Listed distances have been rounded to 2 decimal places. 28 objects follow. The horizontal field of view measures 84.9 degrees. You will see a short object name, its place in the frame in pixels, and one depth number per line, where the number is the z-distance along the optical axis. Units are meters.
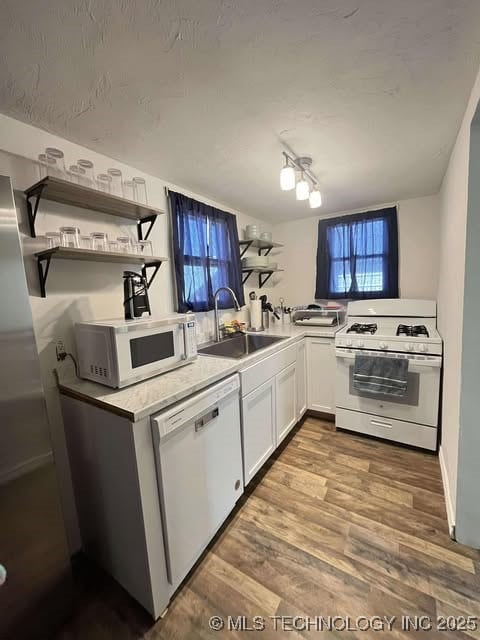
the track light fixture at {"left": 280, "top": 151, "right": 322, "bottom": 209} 1.53
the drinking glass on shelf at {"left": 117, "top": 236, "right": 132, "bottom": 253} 1.54
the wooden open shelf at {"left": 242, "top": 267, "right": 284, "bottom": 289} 2.88
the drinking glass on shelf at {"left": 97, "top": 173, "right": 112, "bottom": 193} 1.52
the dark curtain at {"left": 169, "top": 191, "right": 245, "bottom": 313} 2.04
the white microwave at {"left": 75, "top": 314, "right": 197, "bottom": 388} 1.19
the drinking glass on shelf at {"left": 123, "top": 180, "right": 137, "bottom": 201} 1.67
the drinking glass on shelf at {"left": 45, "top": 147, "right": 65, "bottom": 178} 1.25
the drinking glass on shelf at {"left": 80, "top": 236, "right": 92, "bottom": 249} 1.47
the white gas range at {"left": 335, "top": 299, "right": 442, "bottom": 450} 2.04
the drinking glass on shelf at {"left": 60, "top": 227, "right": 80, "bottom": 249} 1.29
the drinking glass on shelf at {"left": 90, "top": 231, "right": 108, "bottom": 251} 1.43
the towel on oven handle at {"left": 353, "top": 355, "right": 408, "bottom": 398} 2.07
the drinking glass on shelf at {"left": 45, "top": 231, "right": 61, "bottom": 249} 1.29
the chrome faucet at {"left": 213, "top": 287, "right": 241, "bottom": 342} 2.28
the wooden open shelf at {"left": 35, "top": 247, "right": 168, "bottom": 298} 1.21
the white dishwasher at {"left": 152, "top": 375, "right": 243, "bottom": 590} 1.11
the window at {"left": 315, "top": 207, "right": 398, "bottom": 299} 2.78
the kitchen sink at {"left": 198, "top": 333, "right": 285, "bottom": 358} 2.19
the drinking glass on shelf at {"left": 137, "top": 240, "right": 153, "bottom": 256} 1.60
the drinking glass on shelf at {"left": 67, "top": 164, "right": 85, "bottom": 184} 1.41
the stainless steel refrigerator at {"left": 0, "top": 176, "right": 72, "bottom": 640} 0.91
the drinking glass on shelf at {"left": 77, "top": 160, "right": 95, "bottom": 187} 1.40
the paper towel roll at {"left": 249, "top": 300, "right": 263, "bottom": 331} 2.76
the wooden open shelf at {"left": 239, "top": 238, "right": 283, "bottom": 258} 2.81
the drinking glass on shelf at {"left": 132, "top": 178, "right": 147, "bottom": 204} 1.74
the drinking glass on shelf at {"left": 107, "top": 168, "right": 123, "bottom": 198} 1.54
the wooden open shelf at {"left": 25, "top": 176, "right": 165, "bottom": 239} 1.18
